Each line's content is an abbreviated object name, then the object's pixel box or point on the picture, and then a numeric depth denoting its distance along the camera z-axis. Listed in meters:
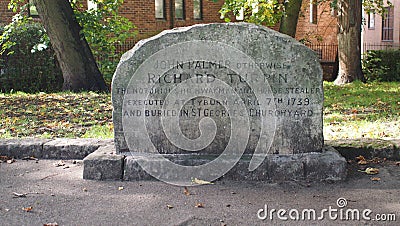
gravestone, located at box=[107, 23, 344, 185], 5.08
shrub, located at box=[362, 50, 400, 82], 17.91
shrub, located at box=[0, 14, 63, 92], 14.16
